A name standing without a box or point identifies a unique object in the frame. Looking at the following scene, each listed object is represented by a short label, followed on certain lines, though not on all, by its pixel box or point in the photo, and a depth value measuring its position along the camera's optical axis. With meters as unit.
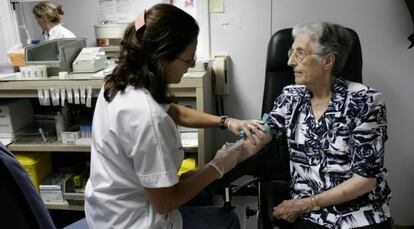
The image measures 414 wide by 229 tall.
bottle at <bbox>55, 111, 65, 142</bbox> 1.99
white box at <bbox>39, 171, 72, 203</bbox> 1.98
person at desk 2.13
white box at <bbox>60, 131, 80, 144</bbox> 1.94
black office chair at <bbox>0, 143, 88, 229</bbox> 0.67
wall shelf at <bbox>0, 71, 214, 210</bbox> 1.70
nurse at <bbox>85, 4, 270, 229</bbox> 1.00
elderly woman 1.28
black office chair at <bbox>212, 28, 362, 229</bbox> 1.49
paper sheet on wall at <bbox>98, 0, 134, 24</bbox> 2.09
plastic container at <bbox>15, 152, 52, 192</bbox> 1.99
